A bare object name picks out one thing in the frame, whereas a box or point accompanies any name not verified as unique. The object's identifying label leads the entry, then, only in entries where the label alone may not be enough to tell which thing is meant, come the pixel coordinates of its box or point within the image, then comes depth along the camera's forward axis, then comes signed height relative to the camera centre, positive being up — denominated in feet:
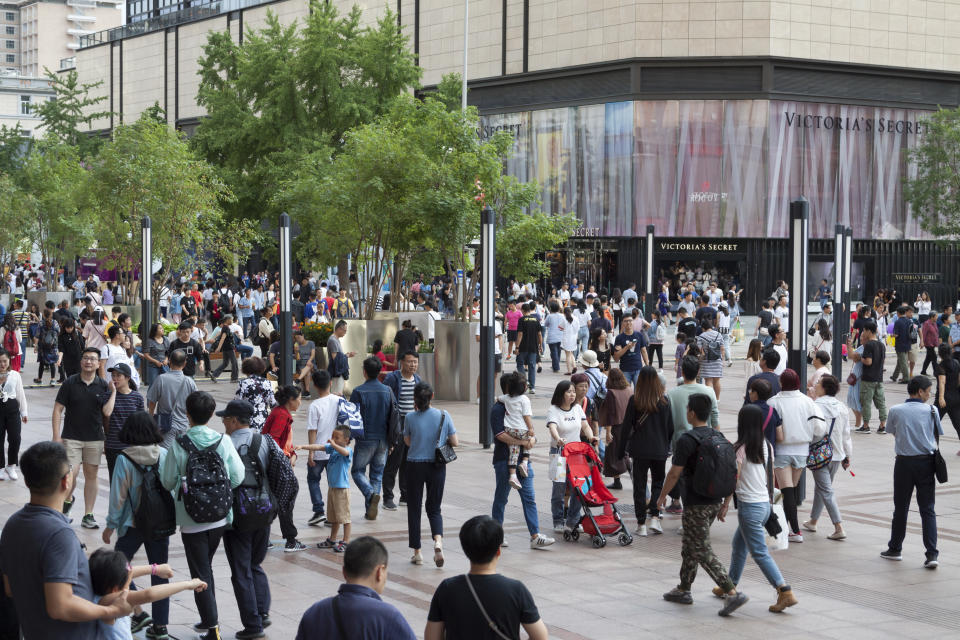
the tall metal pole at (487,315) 56.80 -1.63
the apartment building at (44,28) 518.78 +109.59
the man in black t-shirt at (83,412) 37.55 -4.19
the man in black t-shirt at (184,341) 59.06 -3.14
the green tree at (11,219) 145.59 +7.12
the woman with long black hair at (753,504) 29.48 -5.53
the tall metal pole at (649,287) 88.17 -0.37
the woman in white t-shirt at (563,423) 36.76 -4.33
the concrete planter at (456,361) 74.08 -4.95
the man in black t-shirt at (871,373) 60.44 -4.55
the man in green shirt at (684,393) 38.22 -3.61
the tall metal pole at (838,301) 62.08 -0.95
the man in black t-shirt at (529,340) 77.61 -3.82
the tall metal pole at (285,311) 61.31 -1.61
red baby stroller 36.78 -6.51
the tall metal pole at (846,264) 64.59 +1.06
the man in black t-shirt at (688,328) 69.05 -2.68
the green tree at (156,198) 100.89 +6.86
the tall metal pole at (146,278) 74.79 +0.04
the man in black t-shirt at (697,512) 29.45 -5.67
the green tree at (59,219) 140.87 +7.08
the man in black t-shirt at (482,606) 16.92 -4.60
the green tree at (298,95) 132.77 +21.12
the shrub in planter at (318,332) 75.61 -3.28
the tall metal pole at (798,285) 42.47 -0.09
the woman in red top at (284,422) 33.96 -4.08
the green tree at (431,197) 76.23 +5.52
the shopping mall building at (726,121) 155.02 +21.51
